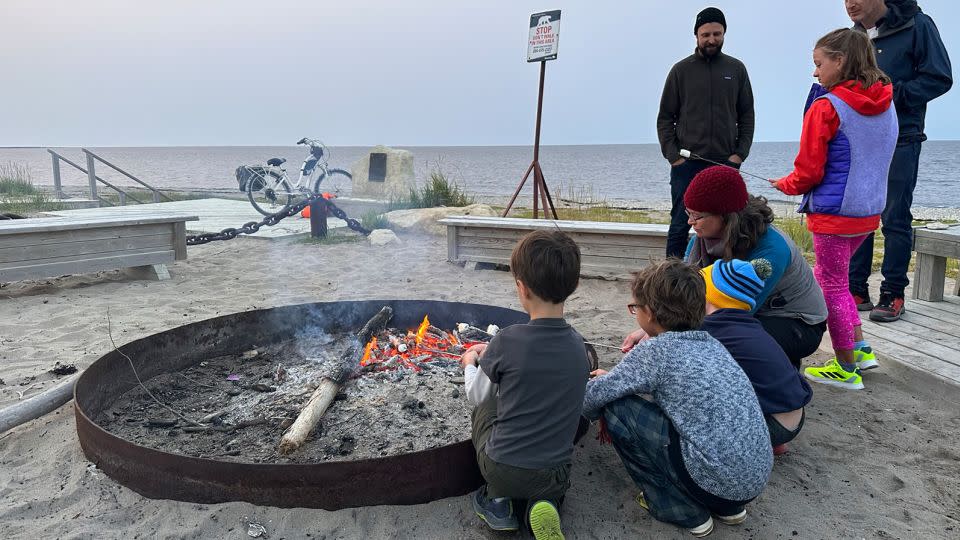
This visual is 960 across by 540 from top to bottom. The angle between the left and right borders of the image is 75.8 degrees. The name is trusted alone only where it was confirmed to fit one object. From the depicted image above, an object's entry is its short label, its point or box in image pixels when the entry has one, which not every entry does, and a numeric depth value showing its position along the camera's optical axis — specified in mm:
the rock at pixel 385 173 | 12875
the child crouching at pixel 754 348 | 2350
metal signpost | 8133
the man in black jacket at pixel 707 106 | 4660
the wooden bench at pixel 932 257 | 4395
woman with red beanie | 2701
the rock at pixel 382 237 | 8039
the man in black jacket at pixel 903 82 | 4012
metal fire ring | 2254
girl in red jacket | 3201
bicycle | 12109
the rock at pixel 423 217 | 8961
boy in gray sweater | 2092
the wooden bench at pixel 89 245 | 5301
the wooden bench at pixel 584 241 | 5848
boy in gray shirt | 2096
